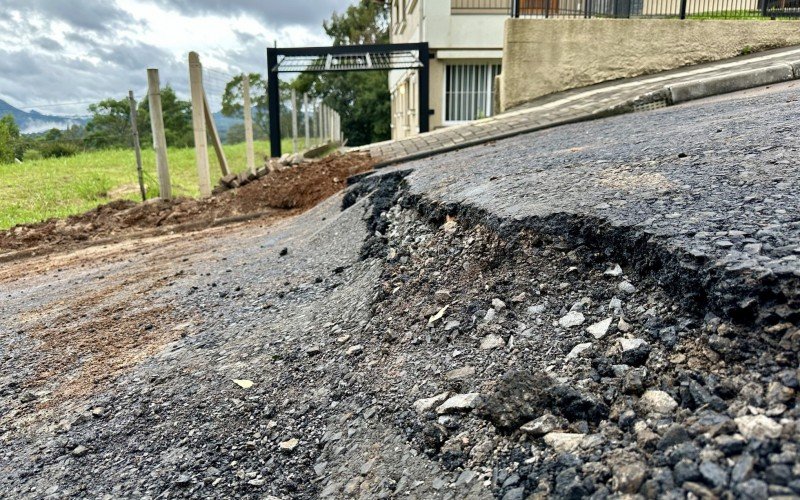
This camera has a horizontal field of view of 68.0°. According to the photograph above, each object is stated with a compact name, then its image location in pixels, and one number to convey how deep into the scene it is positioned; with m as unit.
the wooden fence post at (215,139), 10.72
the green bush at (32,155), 15.65
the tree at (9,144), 13.79
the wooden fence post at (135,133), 9.30
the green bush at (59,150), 17.38
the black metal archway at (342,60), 12.04
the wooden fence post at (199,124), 9.69
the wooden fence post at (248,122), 12.02
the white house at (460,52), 15.57
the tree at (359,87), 34.91
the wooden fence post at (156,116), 9.02
